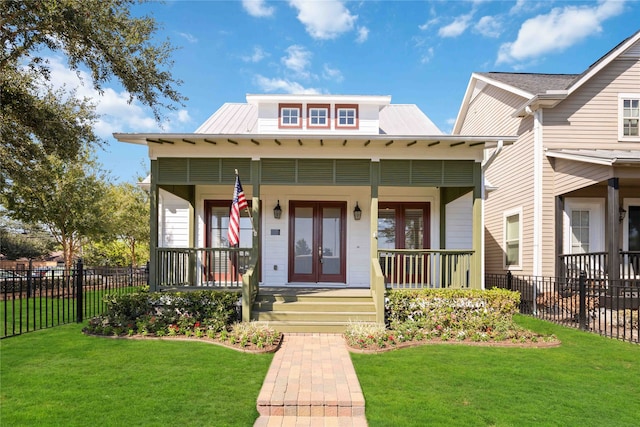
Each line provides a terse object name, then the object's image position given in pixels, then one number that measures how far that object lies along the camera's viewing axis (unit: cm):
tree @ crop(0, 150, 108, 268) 1536
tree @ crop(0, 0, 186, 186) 827
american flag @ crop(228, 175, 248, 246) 803
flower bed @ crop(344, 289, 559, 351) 703
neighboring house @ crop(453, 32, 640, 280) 1086
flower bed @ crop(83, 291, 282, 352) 697
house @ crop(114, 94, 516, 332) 879
